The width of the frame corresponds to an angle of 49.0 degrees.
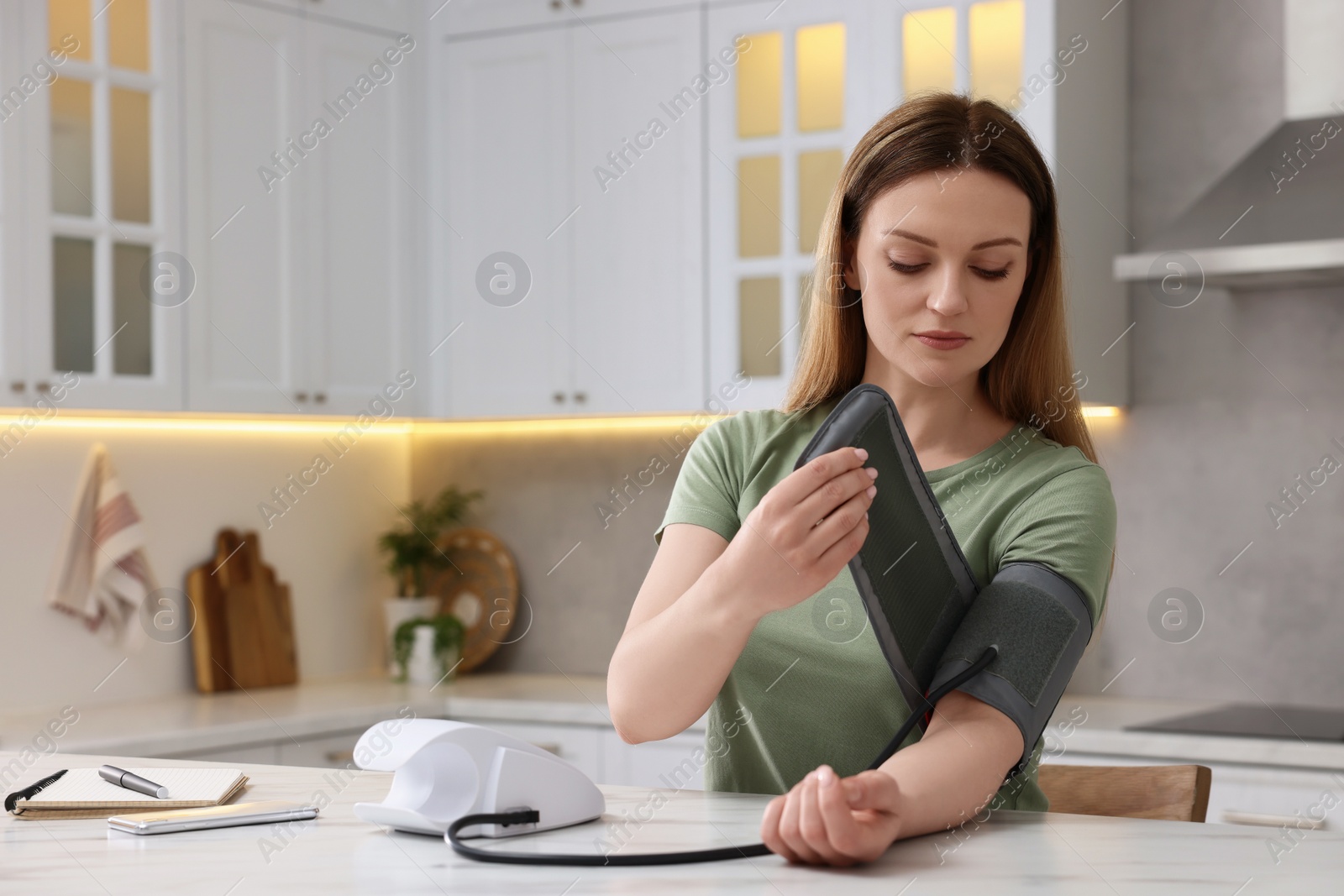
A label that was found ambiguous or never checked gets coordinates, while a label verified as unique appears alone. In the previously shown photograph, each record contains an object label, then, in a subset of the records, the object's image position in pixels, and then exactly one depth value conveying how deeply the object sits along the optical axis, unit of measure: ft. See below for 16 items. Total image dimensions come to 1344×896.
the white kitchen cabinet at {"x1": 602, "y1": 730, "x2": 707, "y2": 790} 9.21
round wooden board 11.43
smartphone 3.22
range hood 8.35
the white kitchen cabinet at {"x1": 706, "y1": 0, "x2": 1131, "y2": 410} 8.84
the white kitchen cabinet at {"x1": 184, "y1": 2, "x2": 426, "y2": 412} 9.37
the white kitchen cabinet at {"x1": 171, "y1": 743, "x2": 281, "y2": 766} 8.48
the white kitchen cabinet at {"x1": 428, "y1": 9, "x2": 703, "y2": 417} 9.93
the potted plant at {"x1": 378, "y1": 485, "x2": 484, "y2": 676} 11.21
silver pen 3.58
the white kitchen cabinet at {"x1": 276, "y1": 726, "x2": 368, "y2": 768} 8.81
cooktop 8.00
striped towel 9.26
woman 3.10
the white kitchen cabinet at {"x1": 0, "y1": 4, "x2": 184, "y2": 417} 8.33
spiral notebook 3.50
